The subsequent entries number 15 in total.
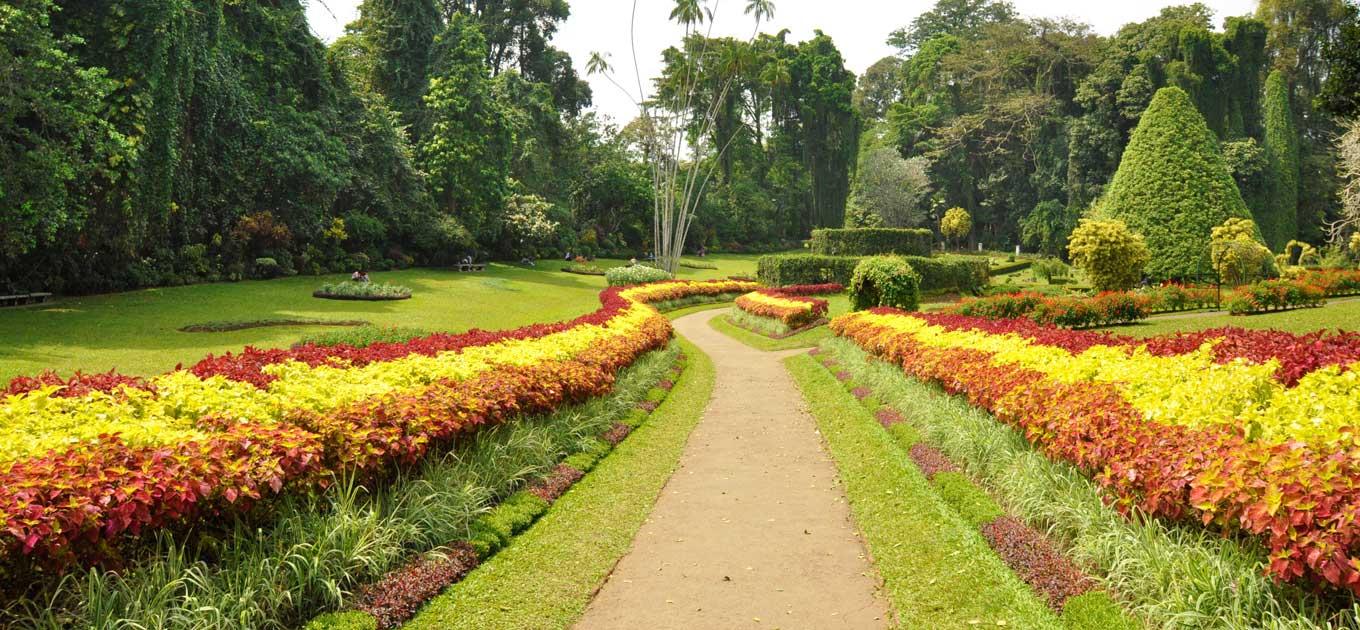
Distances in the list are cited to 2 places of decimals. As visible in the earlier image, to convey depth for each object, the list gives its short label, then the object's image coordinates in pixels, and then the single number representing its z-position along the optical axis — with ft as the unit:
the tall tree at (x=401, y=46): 125.59
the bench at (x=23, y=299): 60.90
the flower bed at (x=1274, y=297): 55.67
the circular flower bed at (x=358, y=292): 76.23
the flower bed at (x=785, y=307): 71.05
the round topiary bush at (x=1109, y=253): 69.72
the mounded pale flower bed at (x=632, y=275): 111.45
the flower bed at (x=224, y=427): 12.05
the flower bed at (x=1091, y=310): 56.13
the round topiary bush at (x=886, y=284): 65.31
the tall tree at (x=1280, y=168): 132.46
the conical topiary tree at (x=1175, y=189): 87.20
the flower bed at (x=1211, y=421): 11.93
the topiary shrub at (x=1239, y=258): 72.84
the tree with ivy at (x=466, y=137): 121.29
